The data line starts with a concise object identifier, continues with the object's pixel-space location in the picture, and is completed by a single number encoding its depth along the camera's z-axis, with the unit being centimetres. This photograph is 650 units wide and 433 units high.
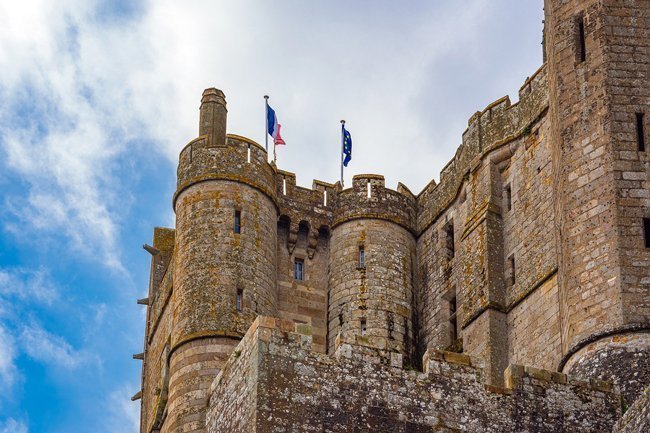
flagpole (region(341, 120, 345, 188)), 4225
